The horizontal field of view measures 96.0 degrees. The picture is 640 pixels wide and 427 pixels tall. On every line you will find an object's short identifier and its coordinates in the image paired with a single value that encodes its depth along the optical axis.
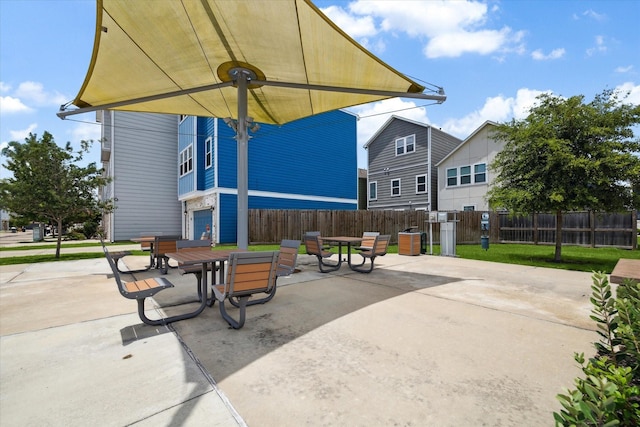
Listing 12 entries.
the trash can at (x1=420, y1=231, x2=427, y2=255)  12.14
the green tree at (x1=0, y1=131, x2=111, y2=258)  10.89
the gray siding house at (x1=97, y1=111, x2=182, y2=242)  18.42
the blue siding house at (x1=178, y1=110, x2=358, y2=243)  15.62
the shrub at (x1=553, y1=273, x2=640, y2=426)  0.83
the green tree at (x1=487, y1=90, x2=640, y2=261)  8.65
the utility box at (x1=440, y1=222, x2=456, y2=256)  11.37
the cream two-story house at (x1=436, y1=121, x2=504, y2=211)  19.47
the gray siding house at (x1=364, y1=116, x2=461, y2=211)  22.55
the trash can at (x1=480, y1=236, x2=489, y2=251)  13.69
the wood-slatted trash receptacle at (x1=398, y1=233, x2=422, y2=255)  11.44
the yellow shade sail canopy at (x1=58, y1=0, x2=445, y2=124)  4.62
